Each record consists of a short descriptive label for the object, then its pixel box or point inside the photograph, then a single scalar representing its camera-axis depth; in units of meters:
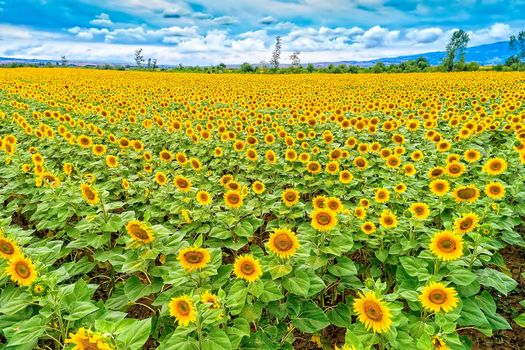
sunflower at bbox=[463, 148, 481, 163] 5.62
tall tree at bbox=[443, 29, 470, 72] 56.84
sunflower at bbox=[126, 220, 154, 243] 2.83
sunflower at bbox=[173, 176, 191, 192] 4.39
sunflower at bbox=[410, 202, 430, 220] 3.60
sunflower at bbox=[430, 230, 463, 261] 2.85
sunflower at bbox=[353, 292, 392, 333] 2.22
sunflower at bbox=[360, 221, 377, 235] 3.61
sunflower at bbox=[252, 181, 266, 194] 4.55
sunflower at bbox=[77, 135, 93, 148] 6.87
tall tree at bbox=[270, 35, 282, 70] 101.38
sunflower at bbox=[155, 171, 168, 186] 5.04
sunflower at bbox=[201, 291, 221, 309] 2.24
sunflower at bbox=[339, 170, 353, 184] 5.02
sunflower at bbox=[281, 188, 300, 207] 4.24
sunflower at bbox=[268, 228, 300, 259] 2.82
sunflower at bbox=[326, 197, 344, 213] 3.63
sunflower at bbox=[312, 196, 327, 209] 3.87
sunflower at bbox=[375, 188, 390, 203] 4.21
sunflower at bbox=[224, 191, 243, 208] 3.83
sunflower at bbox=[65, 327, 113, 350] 1.71
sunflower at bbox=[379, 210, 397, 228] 3.60
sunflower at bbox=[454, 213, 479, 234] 3.04
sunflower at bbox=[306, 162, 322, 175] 5.52
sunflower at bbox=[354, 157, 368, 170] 5.64
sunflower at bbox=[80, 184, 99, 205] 3.53
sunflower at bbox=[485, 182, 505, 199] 4.10
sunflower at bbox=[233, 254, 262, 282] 2.59
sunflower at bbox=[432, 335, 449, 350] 2.09
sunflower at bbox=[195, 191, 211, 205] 4.12
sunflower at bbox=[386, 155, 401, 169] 5.65
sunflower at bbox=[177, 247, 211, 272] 2.62
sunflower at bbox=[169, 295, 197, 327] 2.09
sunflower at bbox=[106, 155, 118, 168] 5.91
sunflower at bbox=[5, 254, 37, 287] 2.39
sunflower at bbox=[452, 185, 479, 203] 3.79
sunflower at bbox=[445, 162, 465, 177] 4.89
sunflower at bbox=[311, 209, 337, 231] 3.21
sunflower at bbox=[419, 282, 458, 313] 2.43
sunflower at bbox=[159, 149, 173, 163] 5.99
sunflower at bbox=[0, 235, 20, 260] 2.47
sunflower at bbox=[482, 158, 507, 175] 4.75
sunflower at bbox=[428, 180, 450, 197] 4.29
